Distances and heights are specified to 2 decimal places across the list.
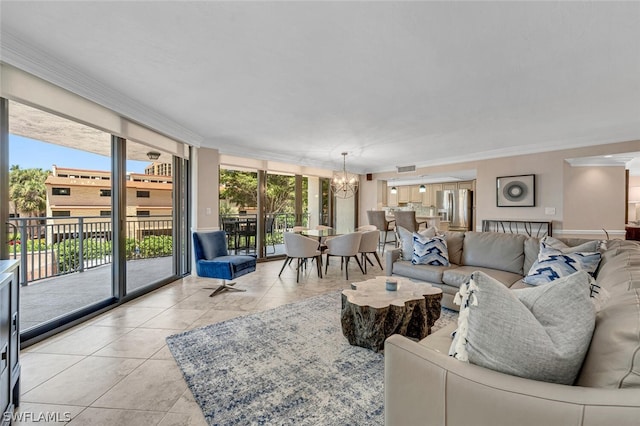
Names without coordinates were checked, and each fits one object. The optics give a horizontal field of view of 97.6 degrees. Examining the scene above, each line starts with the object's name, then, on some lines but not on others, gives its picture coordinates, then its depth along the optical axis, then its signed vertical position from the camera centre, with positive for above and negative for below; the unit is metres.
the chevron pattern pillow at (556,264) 2.40 -0.49
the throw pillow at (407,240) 3.82 -0.43
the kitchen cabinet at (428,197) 10.15 +0.45
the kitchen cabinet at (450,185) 9.50 +0.84
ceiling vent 7.17 +1.06
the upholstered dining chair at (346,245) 4.81 -0.62
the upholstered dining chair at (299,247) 4.65 -0.63
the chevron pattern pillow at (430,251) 3.52 -0.53
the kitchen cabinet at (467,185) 9.15 +0.82
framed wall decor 5.20 +0.36
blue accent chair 3.71 -0.70
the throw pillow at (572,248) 2.52 -0.34
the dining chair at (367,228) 6.23 -0.42
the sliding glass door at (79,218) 3.10 -0.14
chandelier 6.02 +0.68
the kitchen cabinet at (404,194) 10.80 +0.60
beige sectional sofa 0.75 -0.55
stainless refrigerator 9.05 +0.02
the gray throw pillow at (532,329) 0.89 -0.40
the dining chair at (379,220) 7.07 -0.27
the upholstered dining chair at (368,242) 5.09 -0.60
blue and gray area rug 1.61 -1.17
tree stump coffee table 2.28 -0.87
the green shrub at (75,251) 4.47 -0.72
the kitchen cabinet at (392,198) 10.97 +0.43
